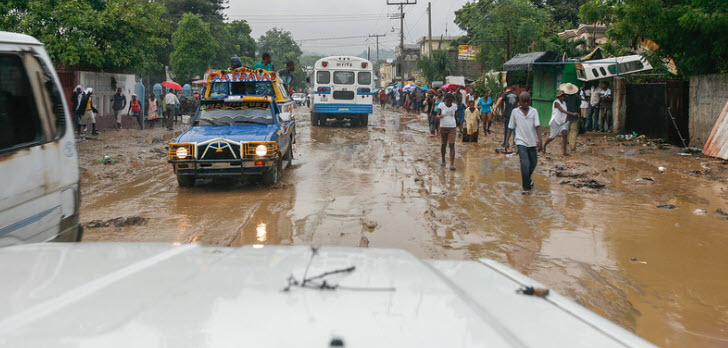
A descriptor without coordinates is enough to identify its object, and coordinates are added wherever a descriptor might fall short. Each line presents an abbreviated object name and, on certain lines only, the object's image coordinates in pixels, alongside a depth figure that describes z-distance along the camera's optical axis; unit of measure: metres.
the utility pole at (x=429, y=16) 48.22
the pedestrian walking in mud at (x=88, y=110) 18.48
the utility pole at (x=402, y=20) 57.01
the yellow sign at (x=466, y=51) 47.81
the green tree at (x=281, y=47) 108.62
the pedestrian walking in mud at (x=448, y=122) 12.17
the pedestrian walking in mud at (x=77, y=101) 18.58
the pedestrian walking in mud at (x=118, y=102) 22.19
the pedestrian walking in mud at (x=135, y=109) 22.52
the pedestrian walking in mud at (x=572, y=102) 13.69
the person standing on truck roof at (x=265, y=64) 15.78
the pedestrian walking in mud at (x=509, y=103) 16.73
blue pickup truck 9.43
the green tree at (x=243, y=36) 66.68
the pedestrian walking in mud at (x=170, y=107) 23.84
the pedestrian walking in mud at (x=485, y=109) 19.38
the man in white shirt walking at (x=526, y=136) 9.66
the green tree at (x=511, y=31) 32.12
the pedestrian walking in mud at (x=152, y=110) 23.89
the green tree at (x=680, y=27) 12.43
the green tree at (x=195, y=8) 54.56
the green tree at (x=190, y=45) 40.31
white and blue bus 24.75
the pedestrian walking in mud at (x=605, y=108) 18.53
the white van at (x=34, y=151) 3.82
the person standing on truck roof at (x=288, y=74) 16.17
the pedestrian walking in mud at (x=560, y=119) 13.74
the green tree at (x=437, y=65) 48.55
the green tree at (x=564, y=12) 41.14
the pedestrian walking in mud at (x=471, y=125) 17.00
